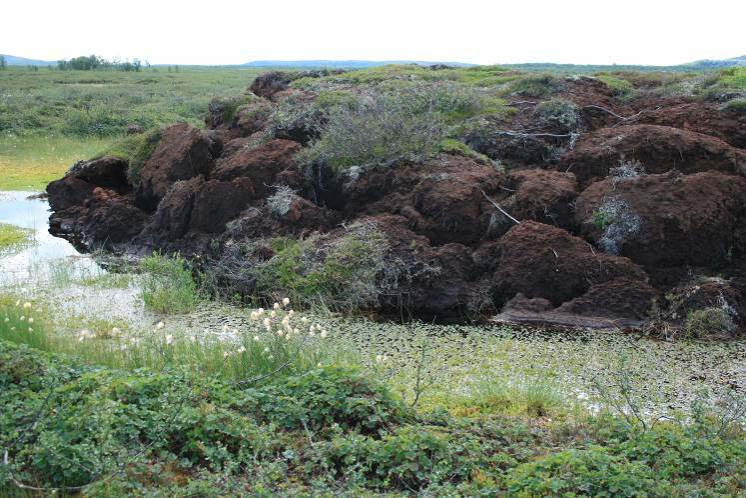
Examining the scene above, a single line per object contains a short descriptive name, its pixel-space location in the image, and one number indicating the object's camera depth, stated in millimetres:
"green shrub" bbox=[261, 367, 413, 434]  5379
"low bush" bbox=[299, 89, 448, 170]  11250
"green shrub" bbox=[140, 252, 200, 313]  8898
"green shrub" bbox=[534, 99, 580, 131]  11914
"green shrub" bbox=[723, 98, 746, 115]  11289
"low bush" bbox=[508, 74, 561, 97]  13359
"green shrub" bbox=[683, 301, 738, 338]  7930
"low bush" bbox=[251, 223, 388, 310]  9039
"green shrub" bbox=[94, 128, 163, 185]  14352
